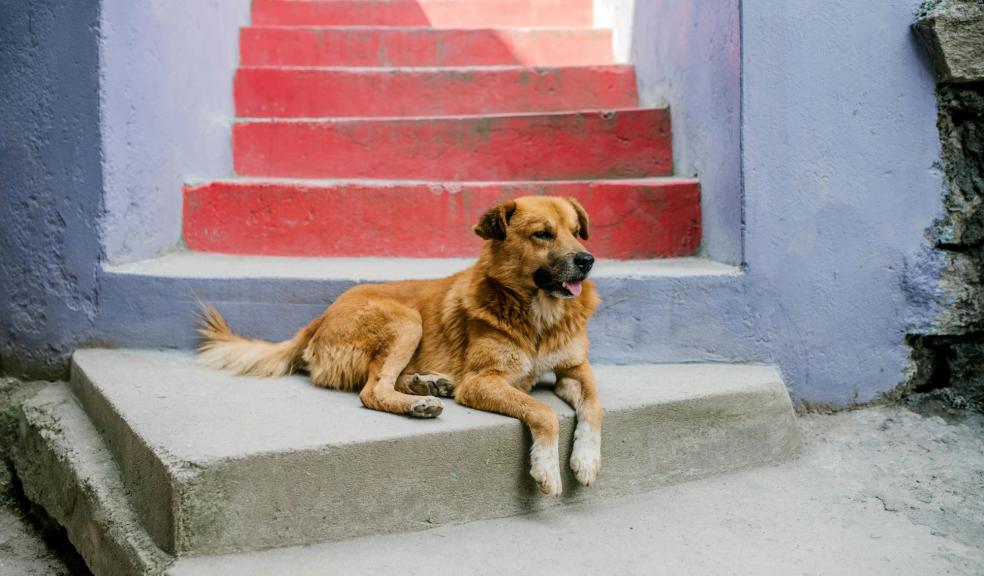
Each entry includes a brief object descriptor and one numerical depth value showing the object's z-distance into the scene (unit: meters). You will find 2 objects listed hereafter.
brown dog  3.02
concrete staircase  2.54
